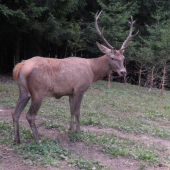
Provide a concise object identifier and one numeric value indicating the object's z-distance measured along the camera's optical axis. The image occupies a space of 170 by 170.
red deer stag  4.95
